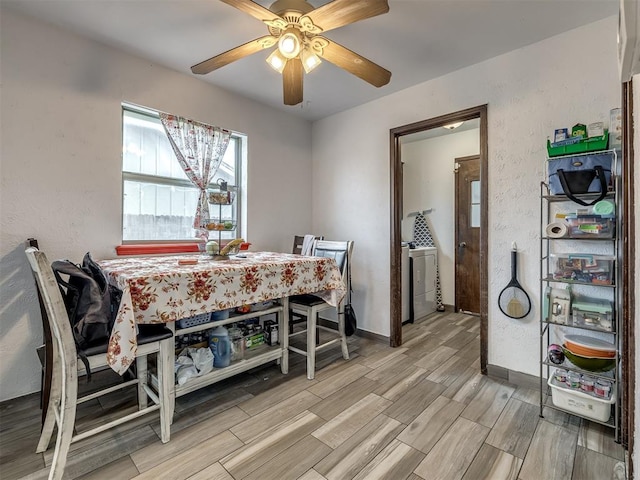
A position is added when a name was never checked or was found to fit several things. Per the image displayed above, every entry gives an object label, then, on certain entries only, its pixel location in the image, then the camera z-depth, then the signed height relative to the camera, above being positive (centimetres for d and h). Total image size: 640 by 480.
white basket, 173 -94
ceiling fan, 147 +111
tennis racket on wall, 229 -43
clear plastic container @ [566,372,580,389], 183 -84
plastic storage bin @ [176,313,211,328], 197 -53
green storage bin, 183 +58
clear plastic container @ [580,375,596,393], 179 -83
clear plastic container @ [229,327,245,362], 222 -77
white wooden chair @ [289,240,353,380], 241 -53
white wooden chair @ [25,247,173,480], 134 -64
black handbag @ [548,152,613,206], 181 +39
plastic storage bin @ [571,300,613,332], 179 -44
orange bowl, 174 -64
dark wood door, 405 +9
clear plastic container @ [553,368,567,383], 189 -84
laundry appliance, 386 -52
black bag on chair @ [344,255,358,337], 301 -80
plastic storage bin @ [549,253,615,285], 180 -17
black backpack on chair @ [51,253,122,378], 145 -32
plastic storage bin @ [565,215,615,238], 181 +9
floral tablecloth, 147 -27
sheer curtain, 266 +82
